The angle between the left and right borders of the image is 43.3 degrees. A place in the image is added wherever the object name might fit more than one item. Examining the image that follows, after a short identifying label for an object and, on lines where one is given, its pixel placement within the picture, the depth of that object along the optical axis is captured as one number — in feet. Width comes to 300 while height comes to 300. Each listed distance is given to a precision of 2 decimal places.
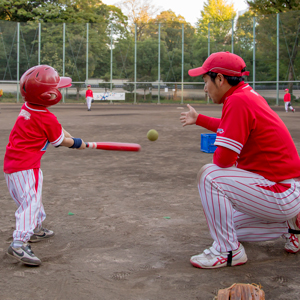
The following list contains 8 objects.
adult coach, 9.86
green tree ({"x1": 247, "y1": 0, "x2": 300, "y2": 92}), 126.00
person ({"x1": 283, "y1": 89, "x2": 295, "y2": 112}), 93.25
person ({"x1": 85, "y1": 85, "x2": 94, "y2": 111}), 93.04
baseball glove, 7.97
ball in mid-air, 21.42
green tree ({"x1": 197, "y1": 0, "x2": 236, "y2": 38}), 221.87
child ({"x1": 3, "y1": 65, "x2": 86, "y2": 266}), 11.07
